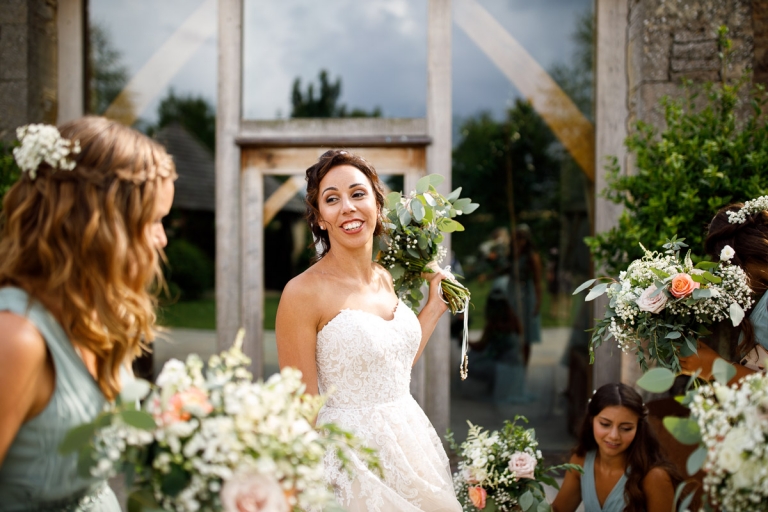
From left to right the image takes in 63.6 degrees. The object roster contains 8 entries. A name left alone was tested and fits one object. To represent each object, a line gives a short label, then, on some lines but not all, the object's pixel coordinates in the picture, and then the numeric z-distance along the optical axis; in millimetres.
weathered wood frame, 4195
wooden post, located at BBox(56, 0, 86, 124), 4387
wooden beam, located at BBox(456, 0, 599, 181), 4363
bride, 2355
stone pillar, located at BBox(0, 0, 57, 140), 4027
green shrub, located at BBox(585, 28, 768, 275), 3111
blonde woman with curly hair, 1440
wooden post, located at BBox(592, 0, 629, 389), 4121
